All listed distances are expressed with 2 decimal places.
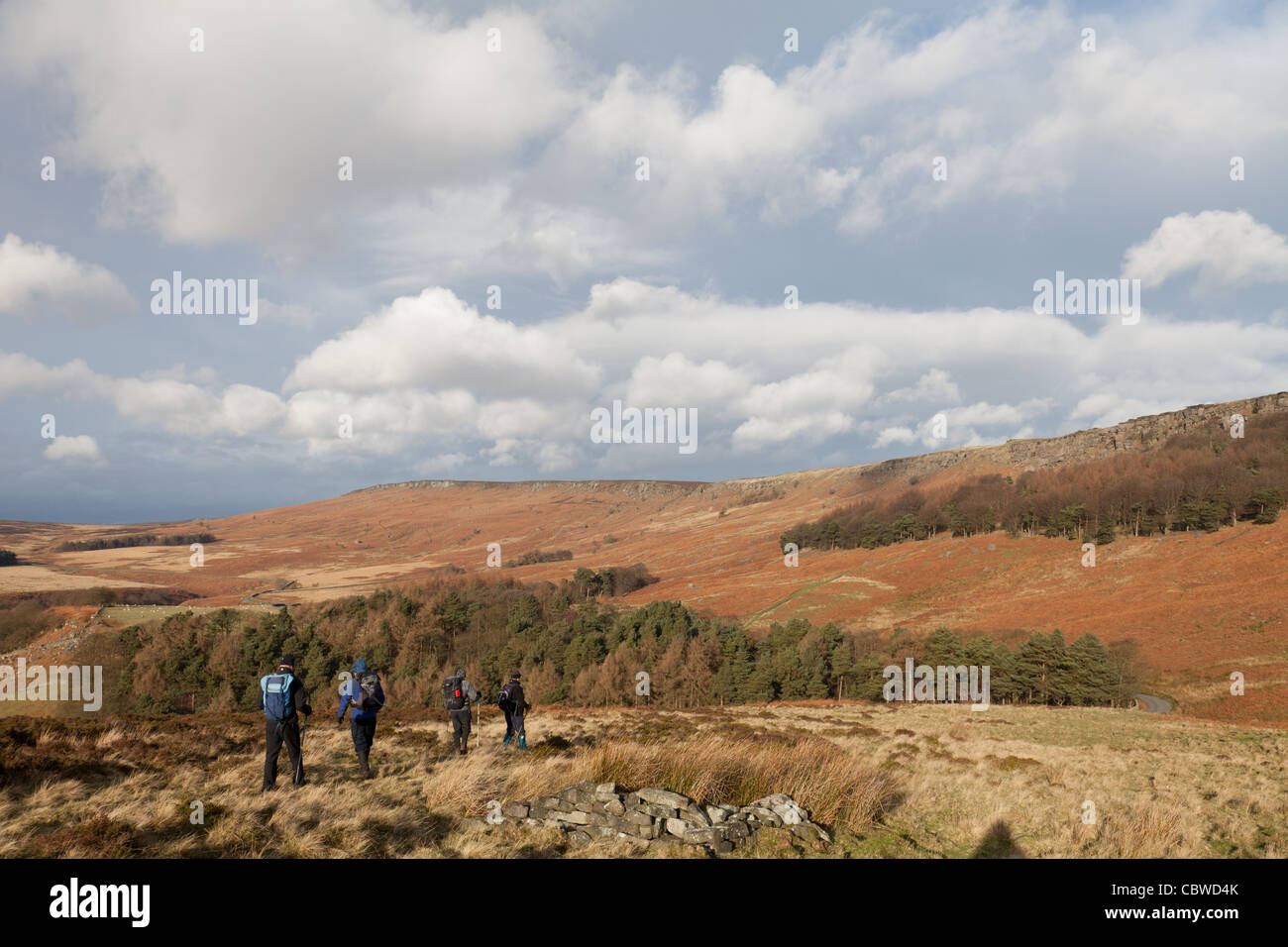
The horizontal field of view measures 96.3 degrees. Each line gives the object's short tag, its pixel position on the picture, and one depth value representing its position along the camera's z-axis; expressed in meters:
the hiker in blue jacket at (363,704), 10.84
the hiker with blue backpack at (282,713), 9.74
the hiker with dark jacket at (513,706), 14.40
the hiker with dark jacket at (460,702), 13.62
